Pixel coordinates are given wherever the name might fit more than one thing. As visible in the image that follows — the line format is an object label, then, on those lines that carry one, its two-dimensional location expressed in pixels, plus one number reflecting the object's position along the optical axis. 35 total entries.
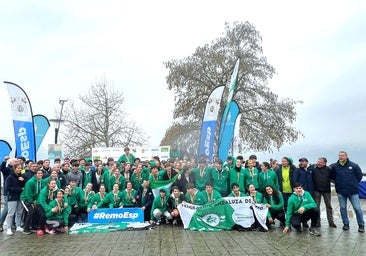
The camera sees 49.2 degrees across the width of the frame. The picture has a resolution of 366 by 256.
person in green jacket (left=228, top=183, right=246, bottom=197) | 10.66
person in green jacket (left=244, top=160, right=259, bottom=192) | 11.11
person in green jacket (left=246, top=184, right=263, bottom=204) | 10.55
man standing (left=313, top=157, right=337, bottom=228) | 10.42
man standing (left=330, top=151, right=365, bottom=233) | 9.80
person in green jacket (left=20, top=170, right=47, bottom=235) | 10.15
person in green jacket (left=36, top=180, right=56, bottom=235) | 10.18
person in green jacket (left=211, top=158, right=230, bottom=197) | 11.31
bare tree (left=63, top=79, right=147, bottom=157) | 30.55
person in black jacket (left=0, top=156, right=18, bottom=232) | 10.67
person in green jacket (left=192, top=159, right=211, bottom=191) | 11.34
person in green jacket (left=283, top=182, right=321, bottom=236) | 9.69
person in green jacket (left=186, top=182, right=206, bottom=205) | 10.79
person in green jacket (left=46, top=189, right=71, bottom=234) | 10.20
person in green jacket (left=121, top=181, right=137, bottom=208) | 11.39
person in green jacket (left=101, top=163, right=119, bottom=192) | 11.99
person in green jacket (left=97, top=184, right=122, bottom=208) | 11.22
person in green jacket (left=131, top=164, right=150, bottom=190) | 12.08
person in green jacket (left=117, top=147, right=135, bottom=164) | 13.89
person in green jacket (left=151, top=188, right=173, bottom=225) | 11.03
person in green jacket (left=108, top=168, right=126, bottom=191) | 11.91
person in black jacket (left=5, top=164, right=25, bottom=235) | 10.38
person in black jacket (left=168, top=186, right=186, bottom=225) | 10.95
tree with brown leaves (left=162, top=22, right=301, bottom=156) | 28.41
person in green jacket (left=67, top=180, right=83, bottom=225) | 10.98
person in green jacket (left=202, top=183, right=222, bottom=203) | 10.74
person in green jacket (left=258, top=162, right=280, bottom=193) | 11.01
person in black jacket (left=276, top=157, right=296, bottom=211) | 10.82
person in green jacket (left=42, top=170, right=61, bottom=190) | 10.68
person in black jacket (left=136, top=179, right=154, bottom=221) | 11.35
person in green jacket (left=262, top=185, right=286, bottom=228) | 10.45
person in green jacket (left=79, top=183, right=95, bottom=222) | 11.19
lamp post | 20.76
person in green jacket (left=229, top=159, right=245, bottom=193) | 11.12
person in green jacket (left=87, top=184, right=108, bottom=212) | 11.17
